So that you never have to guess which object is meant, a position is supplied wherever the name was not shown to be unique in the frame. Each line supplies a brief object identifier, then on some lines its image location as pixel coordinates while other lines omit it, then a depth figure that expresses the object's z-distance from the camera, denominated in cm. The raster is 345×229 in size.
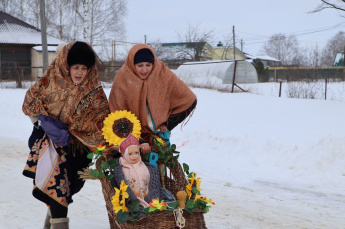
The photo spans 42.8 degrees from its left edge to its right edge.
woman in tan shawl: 393
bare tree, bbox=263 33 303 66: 8806
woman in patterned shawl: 376
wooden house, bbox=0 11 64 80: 3203
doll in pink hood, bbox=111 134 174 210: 363
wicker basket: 315
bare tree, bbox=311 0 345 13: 1152
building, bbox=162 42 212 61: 4269
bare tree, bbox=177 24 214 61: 4259
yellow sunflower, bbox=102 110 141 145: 375
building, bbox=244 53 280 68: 6341
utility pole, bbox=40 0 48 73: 1552
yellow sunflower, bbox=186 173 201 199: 350
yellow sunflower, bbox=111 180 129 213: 322
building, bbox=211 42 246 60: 5686
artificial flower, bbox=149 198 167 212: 316
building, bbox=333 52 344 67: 5984
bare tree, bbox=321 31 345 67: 8202
